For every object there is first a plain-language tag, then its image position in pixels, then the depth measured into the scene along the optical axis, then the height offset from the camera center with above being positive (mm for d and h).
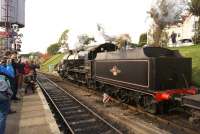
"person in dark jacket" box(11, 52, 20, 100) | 6869 -639
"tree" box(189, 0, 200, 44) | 15607 +5375
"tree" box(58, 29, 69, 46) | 49118 +8520
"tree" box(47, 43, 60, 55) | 55712 +5740
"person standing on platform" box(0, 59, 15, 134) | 3332 -635
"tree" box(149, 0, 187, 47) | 19455 +6415
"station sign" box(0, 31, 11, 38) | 12889 +2456
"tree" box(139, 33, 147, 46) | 33396 +5558
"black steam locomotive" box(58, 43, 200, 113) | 5606 -403
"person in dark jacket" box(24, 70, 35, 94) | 8949 -819
